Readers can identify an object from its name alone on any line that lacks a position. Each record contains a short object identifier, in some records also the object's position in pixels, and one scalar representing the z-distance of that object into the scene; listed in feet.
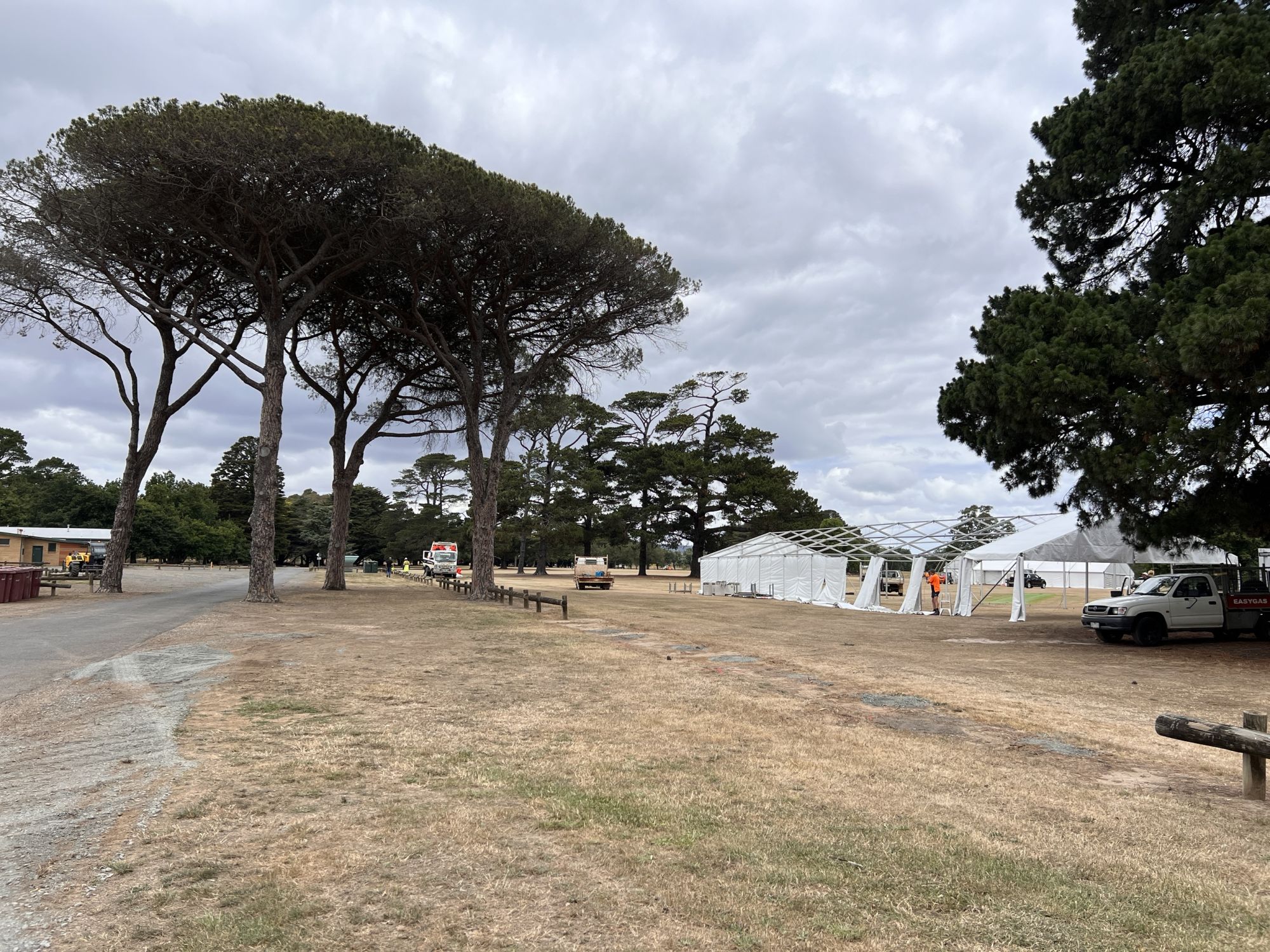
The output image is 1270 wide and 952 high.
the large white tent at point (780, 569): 118.21
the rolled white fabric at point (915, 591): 99.71
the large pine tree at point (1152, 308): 43.91
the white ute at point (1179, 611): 60.13
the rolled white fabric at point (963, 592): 94.89
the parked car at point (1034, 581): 211.00
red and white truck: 174.32
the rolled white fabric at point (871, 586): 104.99
